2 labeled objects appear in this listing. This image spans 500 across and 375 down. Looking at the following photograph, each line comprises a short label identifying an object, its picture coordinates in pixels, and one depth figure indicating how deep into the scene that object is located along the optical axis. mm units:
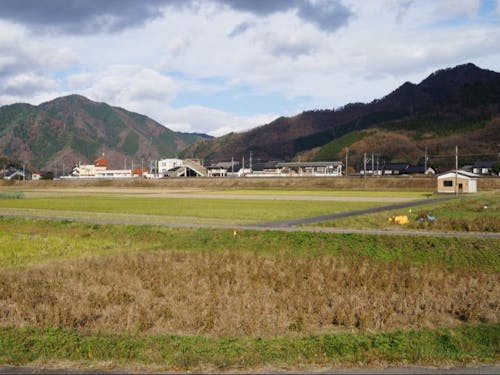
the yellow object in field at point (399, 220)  27344
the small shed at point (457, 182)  59125
